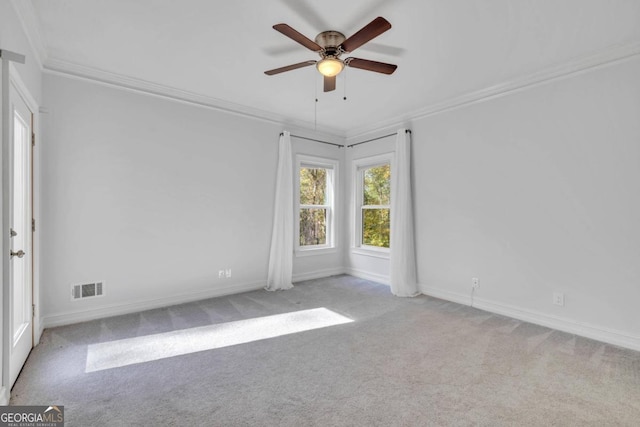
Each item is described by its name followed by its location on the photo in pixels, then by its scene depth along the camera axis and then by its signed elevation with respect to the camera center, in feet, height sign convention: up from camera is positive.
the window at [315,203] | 16.67 +0.59
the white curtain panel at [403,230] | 13.92 -0.85
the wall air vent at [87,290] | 10.25 -2.57
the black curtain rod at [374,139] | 14.38 +3.99
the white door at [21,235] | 7.09 -0.48
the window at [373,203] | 16.30 +0.50
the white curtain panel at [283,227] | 14.65 -0.66
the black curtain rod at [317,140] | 16.01 +4.07
